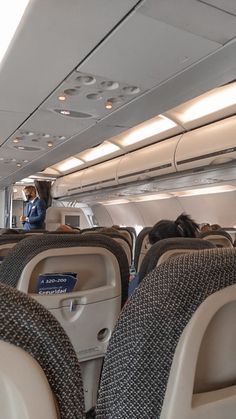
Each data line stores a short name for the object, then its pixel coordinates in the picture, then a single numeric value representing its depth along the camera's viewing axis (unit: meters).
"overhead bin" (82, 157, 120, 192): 9.76
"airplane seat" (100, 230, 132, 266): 3.85
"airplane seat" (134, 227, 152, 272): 4.12
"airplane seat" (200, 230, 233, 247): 4.50
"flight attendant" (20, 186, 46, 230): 7.94
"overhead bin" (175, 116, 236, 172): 5.74
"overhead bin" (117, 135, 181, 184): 7.22
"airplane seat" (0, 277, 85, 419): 0.56
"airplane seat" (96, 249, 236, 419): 0.80
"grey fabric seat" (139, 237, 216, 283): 2.15
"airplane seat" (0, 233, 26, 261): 2.90
